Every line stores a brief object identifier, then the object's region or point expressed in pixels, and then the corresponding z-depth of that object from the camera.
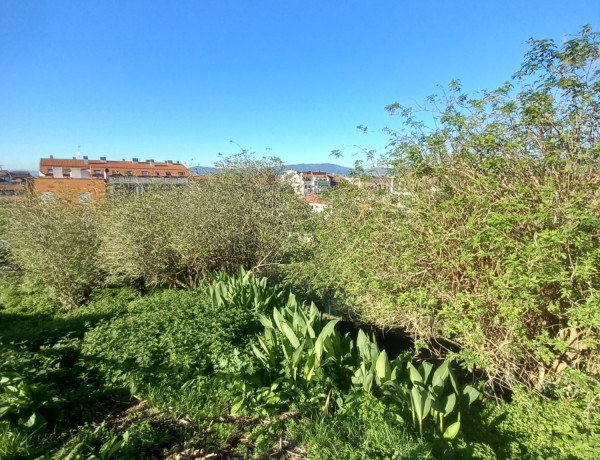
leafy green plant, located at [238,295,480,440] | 2.98
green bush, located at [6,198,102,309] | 8.05
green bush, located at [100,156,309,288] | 7.65
